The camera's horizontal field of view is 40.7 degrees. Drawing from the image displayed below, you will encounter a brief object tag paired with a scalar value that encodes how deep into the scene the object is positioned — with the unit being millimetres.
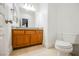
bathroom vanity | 2096
